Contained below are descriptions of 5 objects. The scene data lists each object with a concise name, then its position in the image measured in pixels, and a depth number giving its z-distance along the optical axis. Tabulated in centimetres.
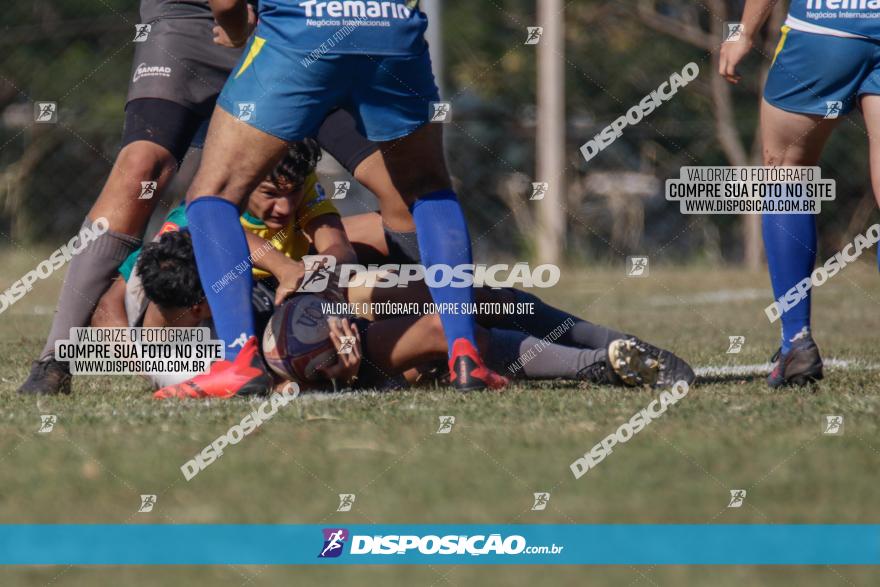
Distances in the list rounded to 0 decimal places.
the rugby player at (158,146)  964
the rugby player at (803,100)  898
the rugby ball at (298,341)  902
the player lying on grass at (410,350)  922
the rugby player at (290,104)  873
